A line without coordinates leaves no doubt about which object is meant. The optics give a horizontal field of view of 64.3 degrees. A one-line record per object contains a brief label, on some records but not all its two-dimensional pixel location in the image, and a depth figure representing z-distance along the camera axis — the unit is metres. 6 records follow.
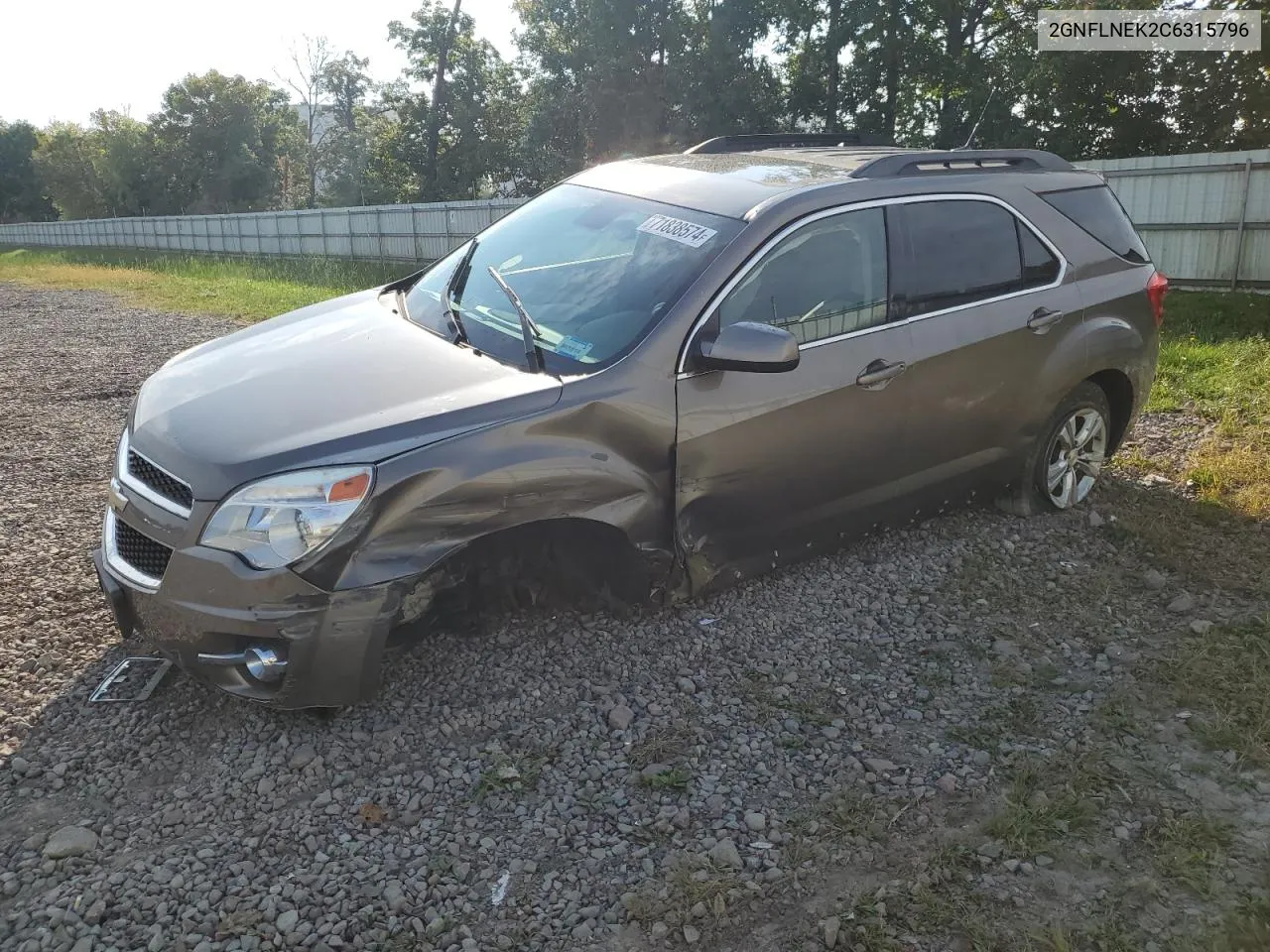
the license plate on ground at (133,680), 3.53
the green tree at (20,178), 83.62
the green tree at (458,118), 45.59
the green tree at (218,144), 59.97
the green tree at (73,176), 69.69
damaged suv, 3.05
